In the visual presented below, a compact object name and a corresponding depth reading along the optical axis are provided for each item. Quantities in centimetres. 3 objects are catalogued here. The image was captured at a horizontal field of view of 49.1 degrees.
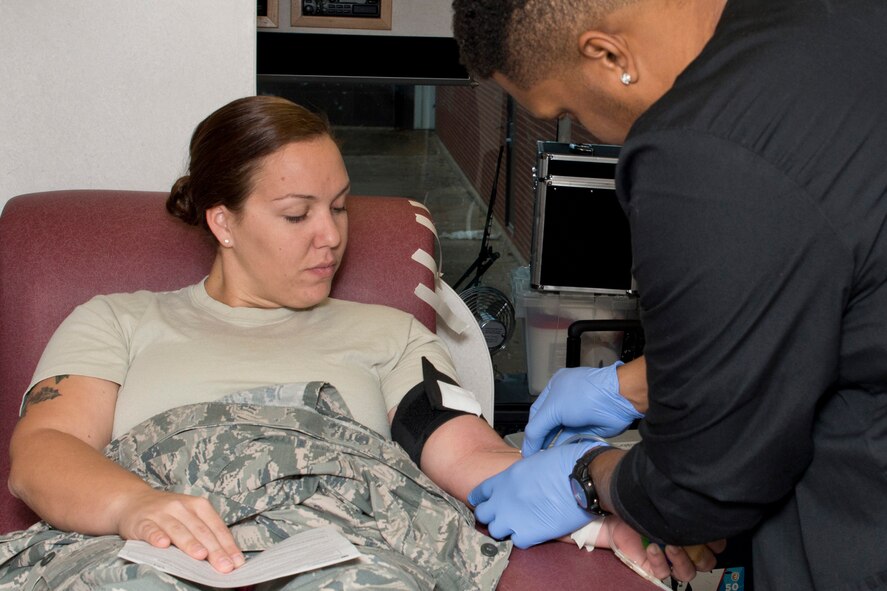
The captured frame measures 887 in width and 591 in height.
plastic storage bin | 296
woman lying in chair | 140
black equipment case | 275
